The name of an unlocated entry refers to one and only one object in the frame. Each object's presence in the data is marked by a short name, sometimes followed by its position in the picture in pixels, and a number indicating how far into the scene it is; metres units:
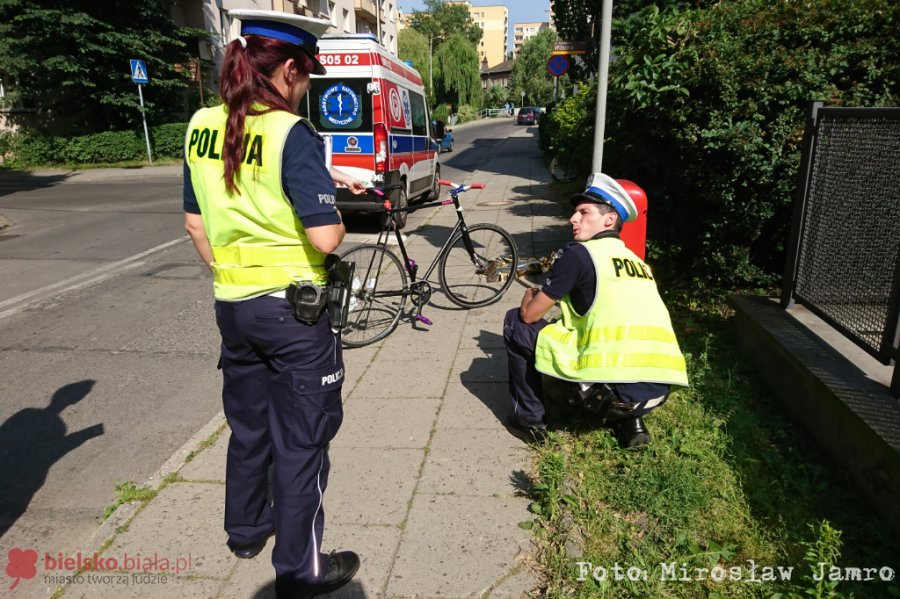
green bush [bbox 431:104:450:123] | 53.09
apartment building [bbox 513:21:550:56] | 194.70
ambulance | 9.65
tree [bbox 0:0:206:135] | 19.95
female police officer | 2.11
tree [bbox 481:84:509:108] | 98.31
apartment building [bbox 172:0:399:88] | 26.00
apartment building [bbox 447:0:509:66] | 156.12
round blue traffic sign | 12.05
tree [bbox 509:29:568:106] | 90.81
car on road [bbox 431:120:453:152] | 13.25
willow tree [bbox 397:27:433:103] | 57.34
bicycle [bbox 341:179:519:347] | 5.40
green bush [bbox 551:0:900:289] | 4.48
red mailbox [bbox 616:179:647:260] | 5.06
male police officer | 3.11
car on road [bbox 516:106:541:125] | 58.94
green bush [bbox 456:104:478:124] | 66.12
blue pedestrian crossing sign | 19.47
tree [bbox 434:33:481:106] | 65.44
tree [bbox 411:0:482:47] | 92.50
